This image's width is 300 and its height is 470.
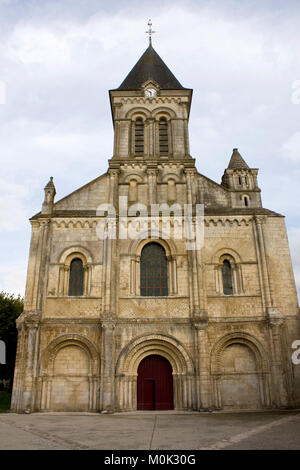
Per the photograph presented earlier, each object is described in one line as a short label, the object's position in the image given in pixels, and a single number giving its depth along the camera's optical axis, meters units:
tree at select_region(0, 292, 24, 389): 28.61
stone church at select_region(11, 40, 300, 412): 18.23
